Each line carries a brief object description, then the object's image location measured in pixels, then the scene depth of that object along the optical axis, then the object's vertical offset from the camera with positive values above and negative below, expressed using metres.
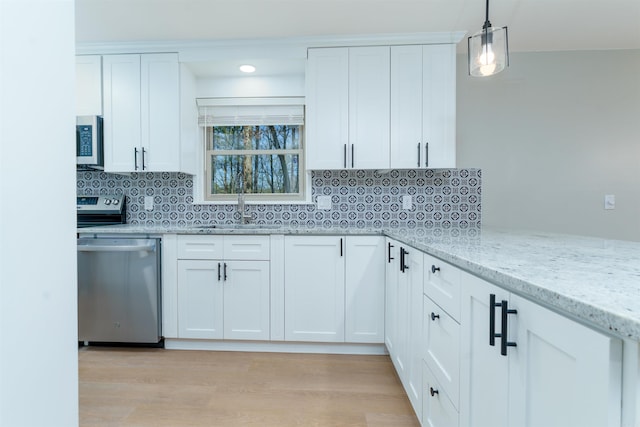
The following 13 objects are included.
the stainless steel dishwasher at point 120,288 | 2.32 -0.60
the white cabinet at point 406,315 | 1.49 -0.60
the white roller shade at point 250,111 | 2.90 +0.86
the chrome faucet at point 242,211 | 2.76 -0.05
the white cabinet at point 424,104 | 2.46 +0.79
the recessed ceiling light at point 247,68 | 2.68 +1.16
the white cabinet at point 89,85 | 2.58 +0.97
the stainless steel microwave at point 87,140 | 2.53 +0.51
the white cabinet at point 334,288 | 2.30 -0.60
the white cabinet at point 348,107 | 2.50 +0.77
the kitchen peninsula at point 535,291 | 0.49 -0.18
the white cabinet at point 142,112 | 2.58 +0.75
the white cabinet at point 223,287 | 2.34 -0.60
